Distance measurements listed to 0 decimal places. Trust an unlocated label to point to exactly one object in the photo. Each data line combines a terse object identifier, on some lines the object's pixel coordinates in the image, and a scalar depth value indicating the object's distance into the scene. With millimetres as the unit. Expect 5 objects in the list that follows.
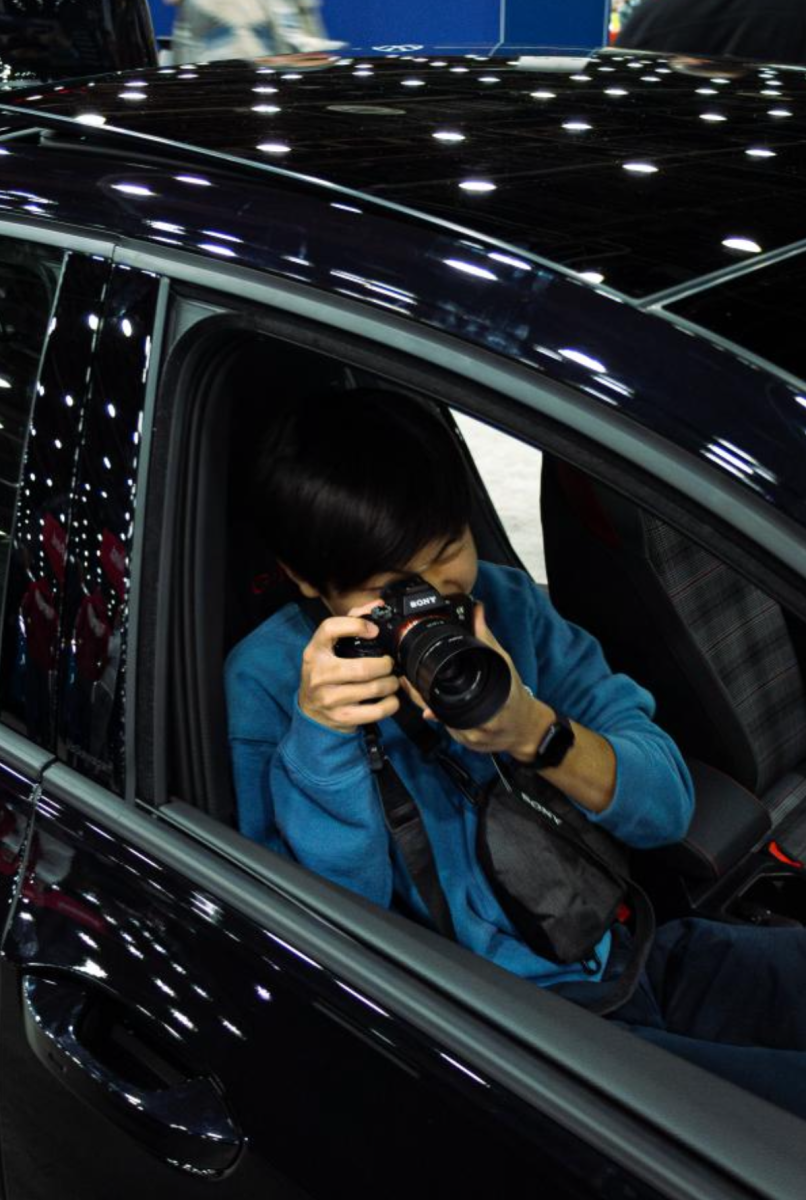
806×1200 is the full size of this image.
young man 1096
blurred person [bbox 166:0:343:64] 3980
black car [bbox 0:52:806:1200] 806
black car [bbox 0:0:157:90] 2873
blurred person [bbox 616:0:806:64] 2859
